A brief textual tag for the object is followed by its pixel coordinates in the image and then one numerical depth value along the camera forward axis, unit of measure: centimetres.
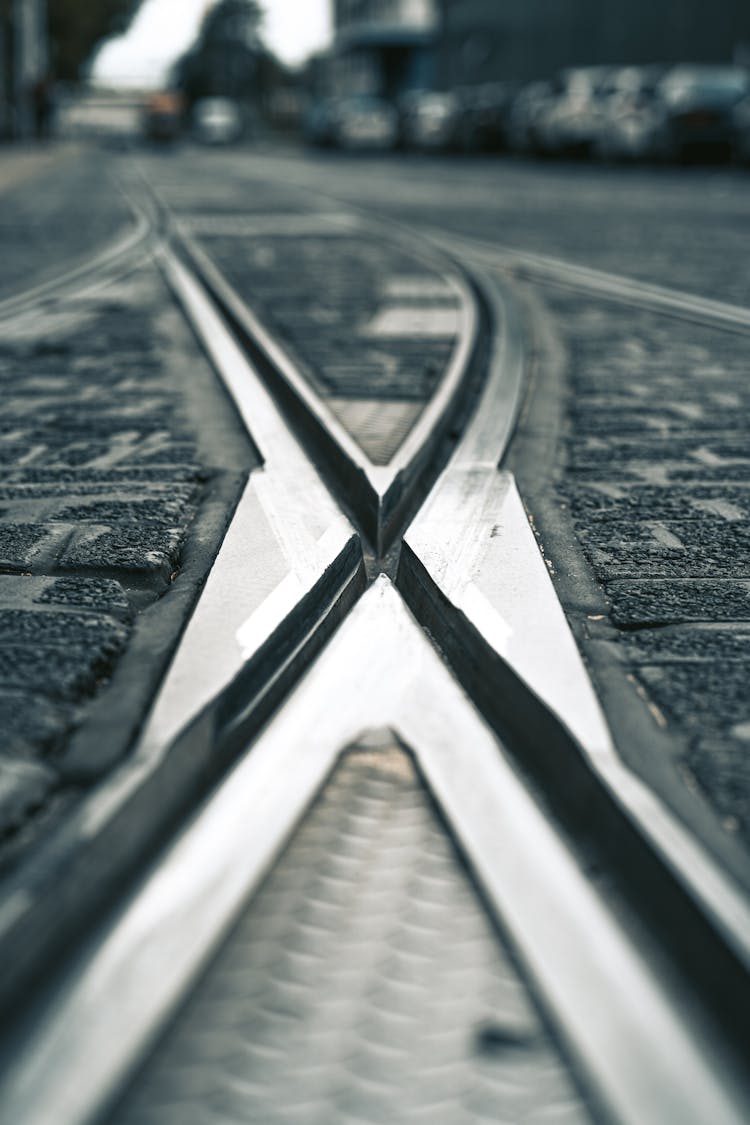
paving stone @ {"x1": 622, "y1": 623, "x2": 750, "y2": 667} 231
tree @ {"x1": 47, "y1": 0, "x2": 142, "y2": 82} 5869
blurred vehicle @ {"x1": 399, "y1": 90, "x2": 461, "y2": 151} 3891
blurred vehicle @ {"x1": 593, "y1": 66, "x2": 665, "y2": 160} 2658
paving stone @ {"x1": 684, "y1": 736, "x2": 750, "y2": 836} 175
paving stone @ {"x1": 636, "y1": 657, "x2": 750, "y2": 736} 206
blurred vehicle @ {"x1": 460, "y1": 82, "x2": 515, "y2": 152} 3638
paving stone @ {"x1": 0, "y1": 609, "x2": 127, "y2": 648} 235
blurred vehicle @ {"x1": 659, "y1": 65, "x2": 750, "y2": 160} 2488
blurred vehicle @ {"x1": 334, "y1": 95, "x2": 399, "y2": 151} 4550
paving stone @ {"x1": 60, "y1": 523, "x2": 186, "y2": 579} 281
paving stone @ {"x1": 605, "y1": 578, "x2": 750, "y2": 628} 253
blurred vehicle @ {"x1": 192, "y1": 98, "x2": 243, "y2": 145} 7381
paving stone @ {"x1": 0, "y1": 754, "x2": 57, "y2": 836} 170
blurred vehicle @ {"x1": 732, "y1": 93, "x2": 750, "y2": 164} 2317
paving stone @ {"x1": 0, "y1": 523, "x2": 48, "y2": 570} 285
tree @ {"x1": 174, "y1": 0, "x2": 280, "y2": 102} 10600
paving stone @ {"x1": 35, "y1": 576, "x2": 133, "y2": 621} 254
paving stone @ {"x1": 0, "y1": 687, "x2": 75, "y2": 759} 191
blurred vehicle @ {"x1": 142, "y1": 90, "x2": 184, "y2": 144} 6919
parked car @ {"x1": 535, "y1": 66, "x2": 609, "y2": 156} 2986
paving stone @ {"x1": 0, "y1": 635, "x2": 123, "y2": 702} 213
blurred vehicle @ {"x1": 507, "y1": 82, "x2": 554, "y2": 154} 3259
